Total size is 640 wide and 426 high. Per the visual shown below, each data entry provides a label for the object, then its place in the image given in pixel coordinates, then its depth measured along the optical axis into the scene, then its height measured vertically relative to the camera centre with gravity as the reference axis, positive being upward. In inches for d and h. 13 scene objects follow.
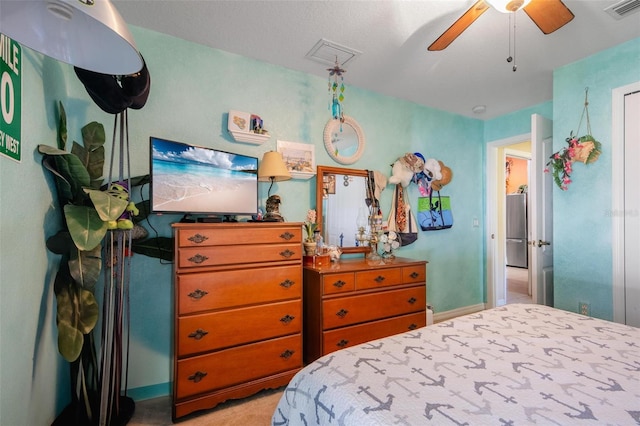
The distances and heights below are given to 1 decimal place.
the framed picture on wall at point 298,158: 101.2 +20.8
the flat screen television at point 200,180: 71.2 +9.6
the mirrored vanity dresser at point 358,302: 87.7 -28.8
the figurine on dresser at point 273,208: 87.9 +2.1
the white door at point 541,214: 110.2 +0.0
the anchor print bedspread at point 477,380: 32.4 -22.5
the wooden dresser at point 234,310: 68.5 -24.8
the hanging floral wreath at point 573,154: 94.9 +20.5
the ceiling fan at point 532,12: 57.0 +42.1
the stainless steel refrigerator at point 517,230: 263.1 -15.3
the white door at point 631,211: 87.6 +0.8
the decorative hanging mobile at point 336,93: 107.1 +47.3
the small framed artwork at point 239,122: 90.8 +30.2
